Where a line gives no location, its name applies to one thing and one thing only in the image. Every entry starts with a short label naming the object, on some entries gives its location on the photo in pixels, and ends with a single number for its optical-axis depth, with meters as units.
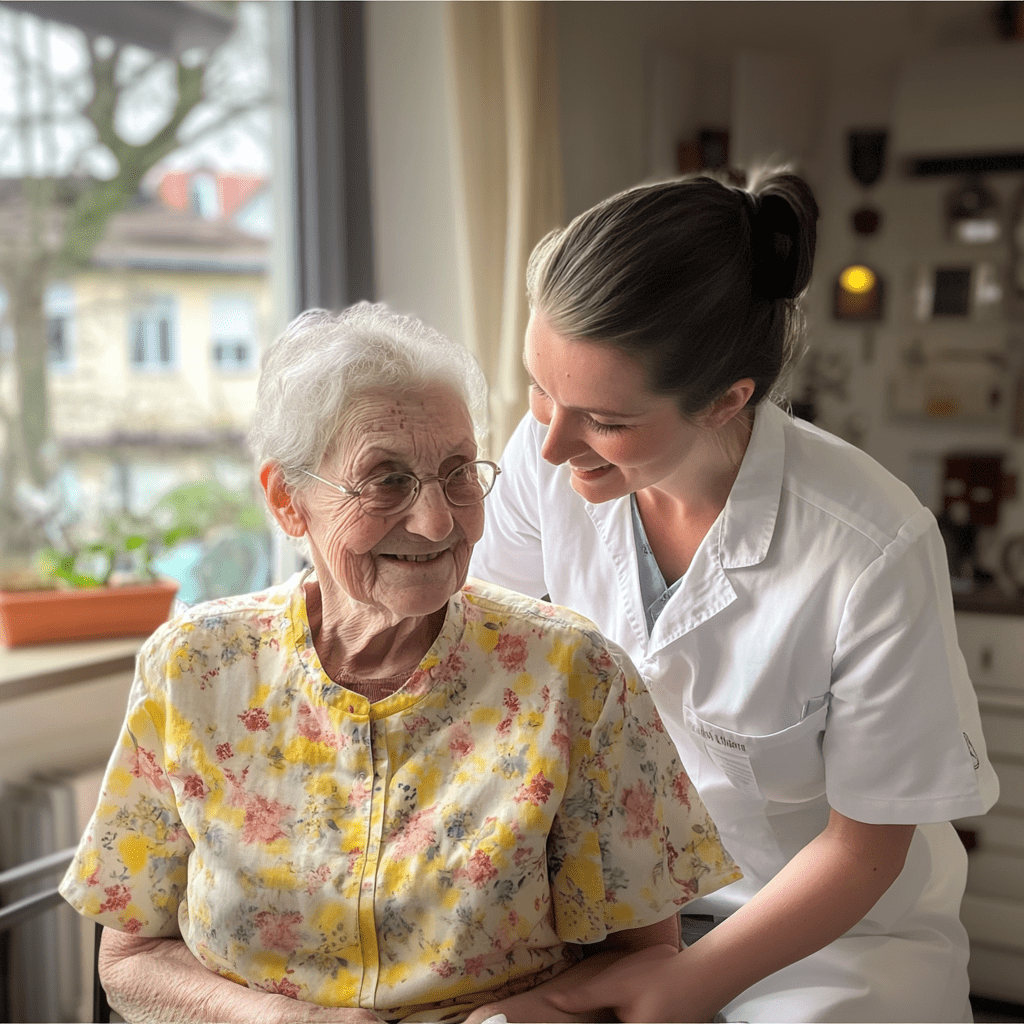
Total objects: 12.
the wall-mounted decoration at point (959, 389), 2.92
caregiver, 1.13
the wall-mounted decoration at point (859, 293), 3.00
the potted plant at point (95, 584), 1.96
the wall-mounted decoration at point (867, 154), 2.98
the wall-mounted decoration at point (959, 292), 2.92
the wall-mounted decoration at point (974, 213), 2.90
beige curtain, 2.30
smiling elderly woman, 1.04
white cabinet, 2.46
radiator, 1.92
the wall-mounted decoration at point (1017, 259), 2.89
